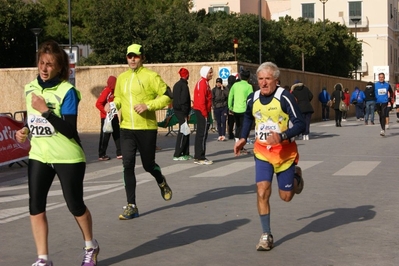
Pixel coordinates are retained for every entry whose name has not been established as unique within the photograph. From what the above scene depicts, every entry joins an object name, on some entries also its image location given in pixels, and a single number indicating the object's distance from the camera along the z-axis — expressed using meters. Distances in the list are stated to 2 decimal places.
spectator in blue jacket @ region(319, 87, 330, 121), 43.38
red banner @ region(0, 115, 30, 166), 16.14
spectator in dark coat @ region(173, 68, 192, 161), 16.91
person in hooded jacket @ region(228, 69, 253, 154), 20.02
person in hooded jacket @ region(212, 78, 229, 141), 24.09
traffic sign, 29.97
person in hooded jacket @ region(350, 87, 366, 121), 44.59
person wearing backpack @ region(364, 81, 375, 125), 29.27
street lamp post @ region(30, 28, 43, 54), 42.31
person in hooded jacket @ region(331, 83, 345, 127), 33.22
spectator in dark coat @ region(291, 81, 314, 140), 24.39
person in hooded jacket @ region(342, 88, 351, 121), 47.45
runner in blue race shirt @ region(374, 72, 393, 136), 24.14
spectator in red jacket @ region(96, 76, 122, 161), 16.86
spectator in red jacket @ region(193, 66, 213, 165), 16.36
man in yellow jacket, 9.52
